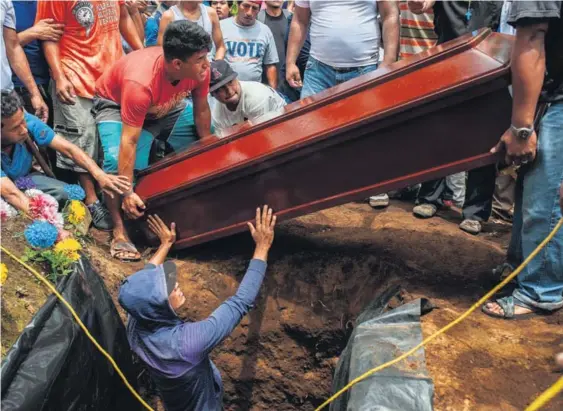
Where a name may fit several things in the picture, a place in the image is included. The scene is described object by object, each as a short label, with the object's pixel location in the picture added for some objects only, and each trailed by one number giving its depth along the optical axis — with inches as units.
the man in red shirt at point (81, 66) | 145.3
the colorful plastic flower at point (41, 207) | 115.2
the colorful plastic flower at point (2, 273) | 93.1
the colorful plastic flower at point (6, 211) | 111.0
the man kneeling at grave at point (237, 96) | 145.1
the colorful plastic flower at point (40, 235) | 107.6
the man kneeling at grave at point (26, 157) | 118.0
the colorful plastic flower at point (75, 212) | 123.1
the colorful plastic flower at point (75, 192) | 133.3
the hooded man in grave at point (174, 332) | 89.6
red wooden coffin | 99.9
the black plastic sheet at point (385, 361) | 82.0
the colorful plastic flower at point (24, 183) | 132.7
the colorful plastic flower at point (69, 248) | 107.0
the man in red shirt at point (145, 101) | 123.3
